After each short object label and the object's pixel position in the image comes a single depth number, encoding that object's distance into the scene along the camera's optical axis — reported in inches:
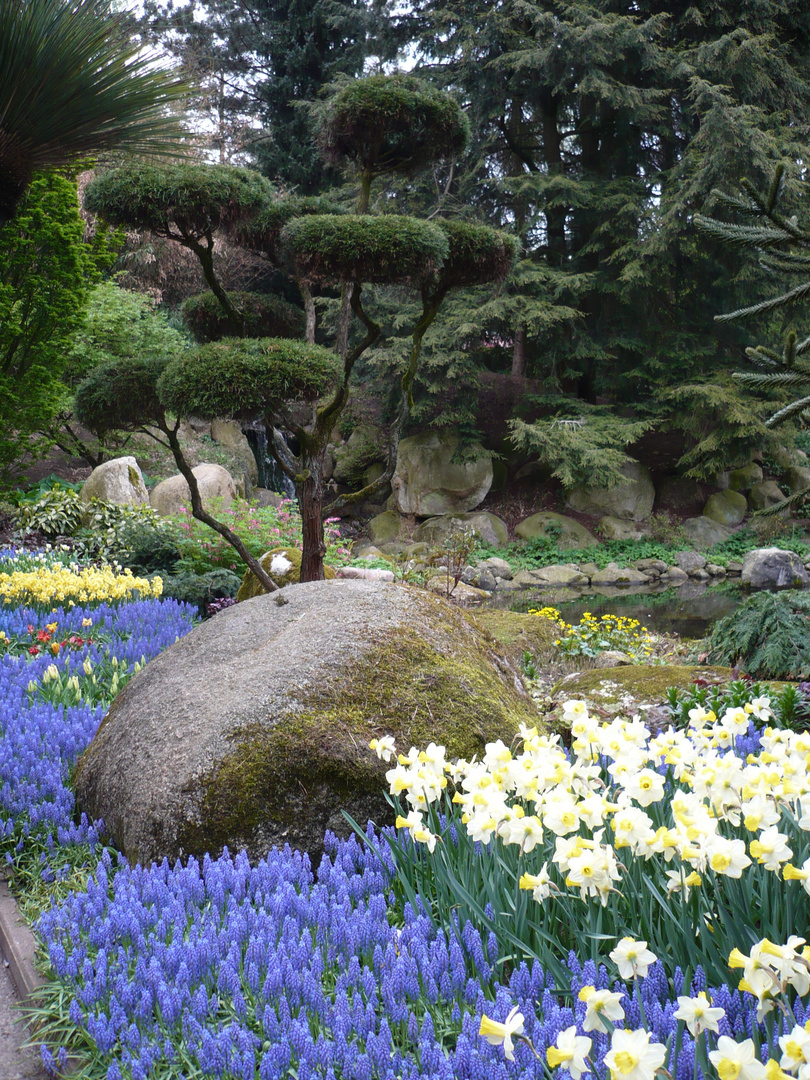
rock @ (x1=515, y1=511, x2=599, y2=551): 673.0
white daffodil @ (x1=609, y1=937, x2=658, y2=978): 50.6
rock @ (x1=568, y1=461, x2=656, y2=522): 702.5
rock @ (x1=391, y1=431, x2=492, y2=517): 685.3
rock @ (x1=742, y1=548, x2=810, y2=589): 574.9
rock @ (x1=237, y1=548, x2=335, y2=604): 281.6
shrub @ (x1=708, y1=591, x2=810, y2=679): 192.4
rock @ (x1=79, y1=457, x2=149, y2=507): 450.3
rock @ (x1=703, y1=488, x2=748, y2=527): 707.4
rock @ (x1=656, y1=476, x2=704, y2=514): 735.1
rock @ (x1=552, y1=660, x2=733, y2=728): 160.4
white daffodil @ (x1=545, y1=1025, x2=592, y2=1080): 42.6
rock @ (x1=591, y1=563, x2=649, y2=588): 614.9
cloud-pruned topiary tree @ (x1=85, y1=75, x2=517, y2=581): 204.5
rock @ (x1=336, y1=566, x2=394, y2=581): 311.1
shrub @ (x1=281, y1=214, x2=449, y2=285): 202.8
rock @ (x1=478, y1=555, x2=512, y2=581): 591.6
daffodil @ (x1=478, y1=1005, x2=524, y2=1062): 44.9
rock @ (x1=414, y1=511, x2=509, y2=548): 658.8
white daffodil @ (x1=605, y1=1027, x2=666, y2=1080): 40.4
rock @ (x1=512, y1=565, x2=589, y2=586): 603.2
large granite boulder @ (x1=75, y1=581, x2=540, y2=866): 102.1
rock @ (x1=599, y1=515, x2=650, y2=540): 685.3
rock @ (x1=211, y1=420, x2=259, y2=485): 717.3
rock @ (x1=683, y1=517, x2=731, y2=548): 681.2
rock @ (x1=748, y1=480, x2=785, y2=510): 722.2
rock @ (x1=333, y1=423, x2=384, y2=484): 738.2
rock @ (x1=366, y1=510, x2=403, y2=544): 681.0
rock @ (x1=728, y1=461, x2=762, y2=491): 733.3
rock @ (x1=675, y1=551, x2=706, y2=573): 642.2
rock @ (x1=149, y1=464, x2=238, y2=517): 504.1
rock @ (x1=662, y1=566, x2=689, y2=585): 624.3
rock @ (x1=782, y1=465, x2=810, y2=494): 727.1
